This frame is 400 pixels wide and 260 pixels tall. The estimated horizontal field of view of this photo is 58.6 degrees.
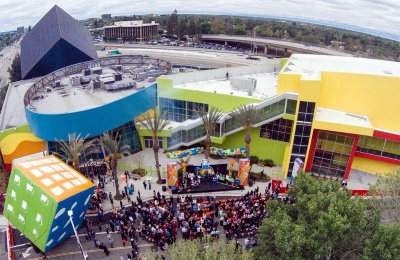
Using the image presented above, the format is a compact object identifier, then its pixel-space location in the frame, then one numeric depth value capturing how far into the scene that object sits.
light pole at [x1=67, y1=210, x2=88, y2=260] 25.31
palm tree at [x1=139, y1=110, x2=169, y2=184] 35.34
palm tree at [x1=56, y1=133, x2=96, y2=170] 31.38
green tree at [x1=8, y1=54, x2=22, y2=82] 74.94
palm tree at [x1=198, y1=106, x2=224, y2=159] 36.91
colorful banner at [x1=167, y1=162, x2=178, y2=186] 34.31
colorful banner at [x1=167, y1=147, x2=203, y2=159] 39.22
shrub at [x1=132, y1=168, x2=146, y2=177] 38.27
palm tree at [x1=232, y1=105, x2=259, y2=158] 36.28
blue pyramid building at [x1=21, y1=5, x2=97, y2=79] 54.34
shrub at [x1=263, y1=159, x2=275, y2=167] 40.41
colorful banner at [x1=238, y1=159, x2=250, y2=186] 34.91
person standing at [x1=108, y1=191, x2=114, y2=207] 32.68
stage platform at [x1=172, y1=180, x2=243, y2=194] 34.69
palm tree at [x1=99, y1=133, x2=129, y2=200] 31.95
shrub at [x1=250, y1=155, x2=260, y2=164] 41.06
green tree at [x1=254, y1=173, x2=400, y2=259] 19.67
